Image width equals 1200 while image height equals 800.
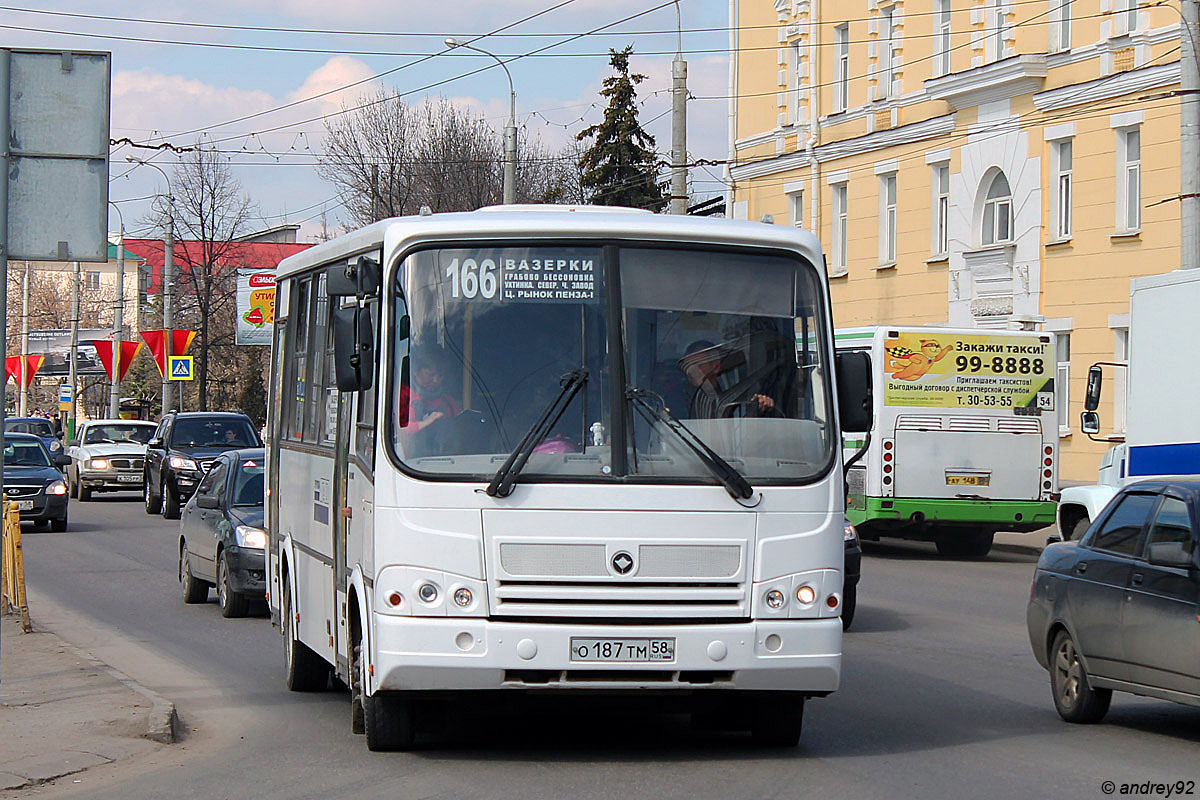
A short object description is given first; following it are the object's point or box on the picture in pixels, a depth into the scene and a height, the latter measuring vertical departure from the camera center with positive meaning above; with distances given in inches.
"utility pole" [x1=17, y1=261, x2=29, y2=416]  3409.0 +123.4
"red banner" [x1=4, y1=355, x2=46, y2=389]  2475.4 +33.2
